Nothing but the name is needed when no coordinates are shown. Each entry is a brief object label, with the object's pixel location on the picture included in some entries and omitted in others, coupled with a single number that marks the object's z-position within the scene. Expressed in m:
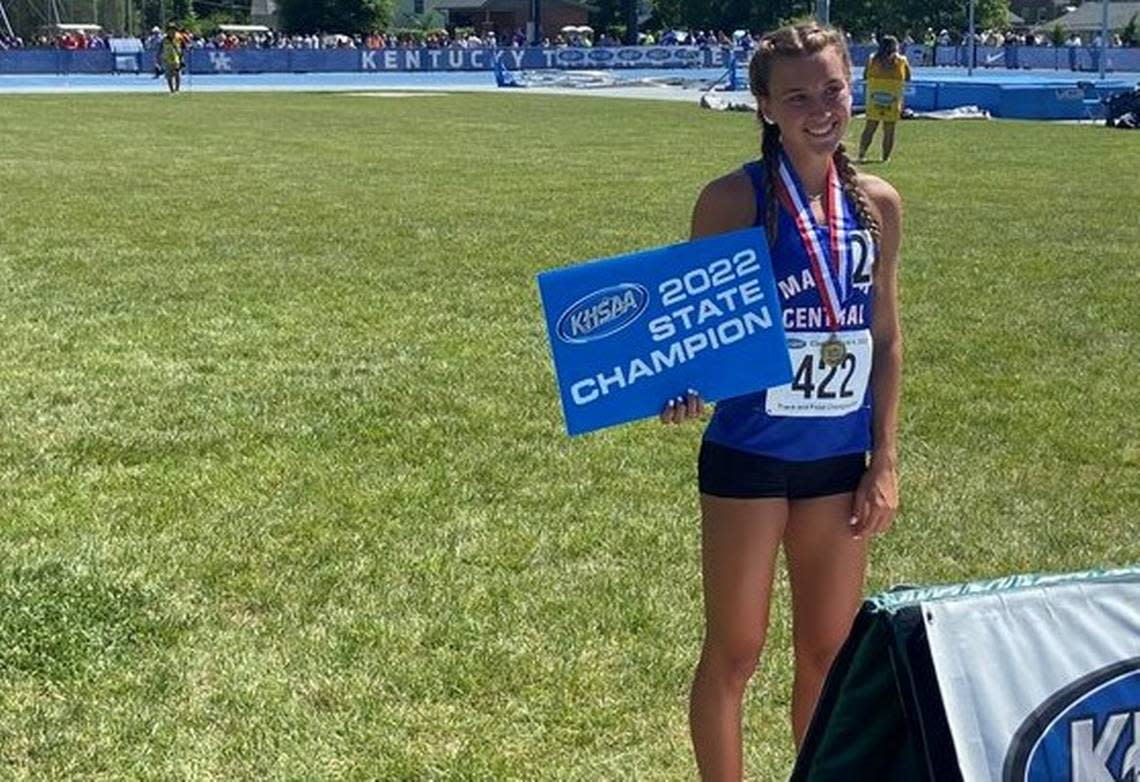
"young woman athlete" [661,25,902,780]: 3.33
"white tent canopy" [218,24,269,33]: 91.06
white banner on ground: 2.41
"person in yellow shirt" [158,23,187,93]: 45.81
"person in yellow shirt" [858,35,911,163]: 21.45
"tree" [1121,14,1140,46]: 72.50
